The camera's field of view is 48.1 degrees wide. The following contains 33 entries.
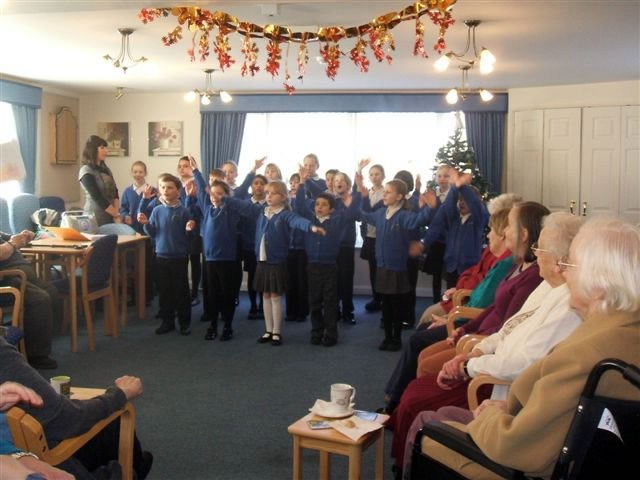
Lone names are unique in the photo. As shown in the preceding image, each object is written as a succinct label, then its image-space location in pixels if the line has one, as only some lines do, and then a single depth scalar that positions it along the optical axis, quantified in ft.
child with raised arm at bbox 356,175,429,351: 18.45
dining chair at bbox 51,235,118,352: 18.42
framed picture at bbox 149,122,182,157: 30.25
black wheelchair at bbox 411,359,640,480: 5.59
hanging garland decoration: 13.04
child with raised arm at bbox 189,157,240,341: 19.74
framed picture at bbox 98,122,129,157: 30.68
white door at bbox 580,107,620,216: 26.35
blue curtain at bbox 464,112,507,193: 28.07
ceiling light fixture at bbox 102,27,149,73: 17.87
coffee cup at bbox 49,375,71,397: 8.34
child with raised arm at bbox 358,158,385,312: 23.36
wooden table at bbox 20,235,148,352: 18.21
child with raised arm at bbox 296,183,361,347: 19.06
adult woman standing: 22.74
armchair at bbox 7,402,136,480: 6.76
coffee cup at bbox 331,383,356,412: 9.28
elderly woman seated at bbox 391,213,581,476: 8.38
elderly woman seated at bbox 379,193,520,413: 12.66
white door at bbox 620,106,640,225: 25.95
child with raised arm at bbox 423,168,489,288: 19.25
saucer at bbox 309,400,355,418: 9.22
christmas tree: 26.40
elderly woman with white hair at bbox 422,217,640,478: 5.81
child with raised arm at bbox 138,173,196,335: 20.21
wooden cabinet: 28.99
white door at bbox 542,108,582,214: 26.96
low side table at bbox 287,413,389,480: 8.64
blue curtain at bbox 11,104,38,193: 26.96
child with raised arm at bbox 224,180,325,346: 19.19
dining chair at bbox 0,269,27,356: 15.06
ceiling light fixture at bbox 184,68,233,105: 24.22
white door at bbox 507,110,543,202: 27.55
